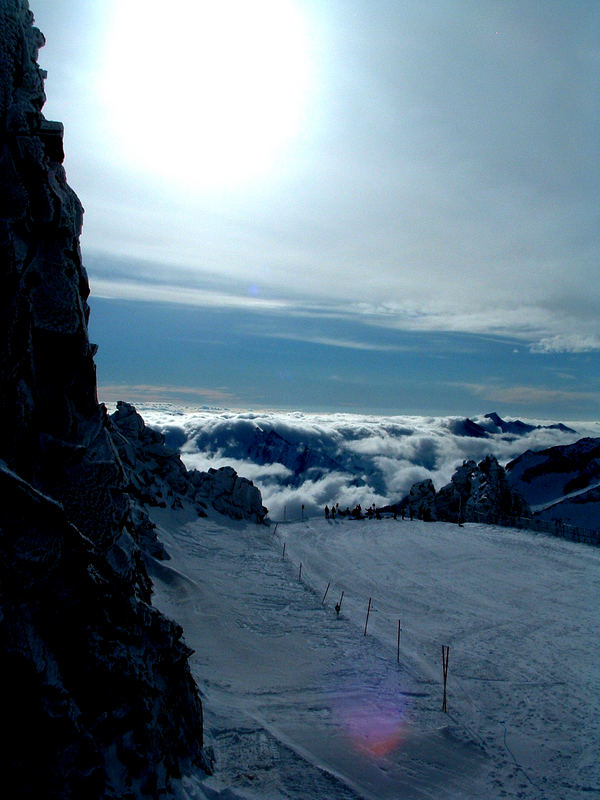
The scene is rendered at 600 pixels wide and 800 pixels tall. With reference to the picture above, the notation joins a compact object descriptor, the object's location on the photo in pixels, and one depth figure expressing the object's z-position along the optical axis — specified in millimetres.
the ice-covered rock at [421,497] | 78875
